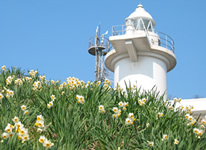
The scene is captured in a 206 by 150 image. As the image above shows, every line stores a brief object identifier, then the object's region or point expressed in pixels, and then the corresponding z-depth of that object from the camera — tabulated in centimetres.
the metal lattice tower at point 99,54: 3078
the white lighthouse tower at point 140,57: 1683
